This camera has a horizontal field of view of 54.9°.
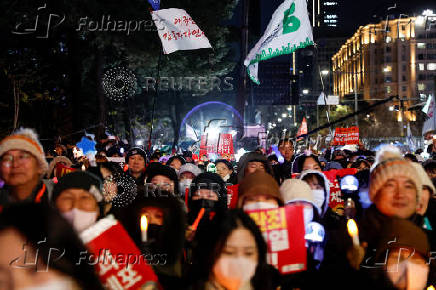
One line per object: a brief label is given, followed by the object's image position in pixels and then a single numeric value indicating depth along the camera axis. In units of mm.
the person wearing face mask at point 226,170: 6958
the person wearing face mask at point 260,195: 3125
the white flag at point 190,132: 18234
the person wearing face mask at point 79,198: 2695
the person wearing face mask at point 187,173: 5873
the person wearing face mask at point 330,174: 5425
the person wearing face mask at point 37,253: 1727
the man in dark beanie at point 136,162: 5904
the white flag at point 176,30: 9586
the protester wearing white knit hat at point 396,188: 2857
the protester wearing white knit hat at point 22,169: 3020
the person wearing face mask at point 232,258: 2314
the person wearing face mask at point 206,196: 3711
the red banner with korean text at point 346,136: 15469
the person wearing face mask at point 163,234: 2850
